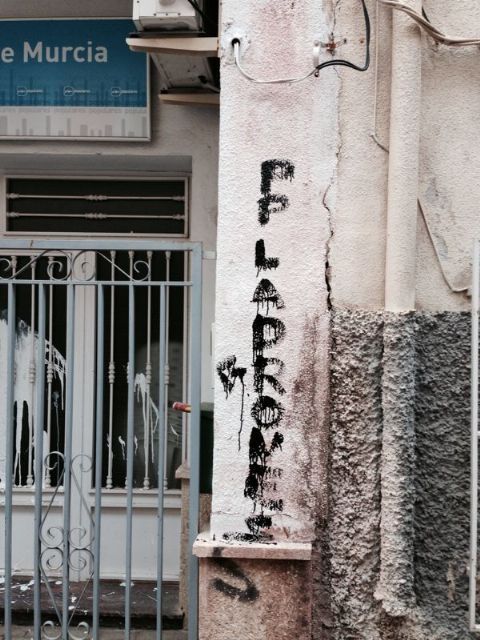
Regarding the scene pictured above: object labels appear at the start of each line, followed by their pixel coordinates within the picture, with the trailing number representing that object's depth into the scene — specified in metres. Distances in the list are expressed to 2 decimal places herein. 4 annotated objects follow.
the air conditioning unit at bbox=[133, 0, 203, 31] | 4.23
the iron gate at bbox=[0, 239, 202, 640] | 5.71
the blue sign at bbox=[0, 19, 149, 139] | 5.54
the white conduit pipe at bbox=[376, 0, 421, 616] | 3.71
